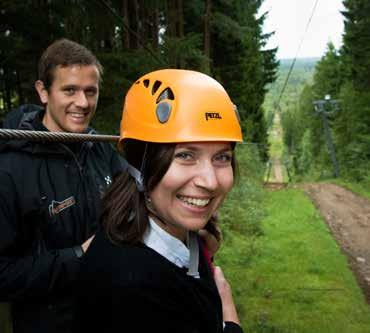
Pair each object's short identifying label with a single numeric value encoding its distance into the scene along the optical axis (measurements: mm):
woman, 1389
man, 1774
